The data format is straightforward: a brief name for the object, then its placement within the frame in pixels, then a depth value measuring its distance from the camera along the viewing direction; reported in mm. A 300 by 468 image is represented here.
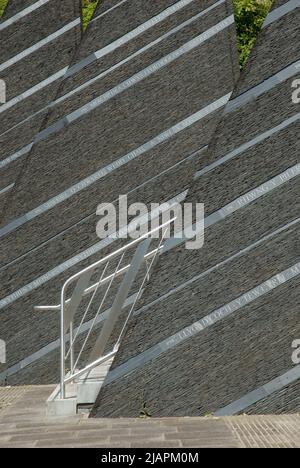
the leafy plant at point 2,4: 42056
